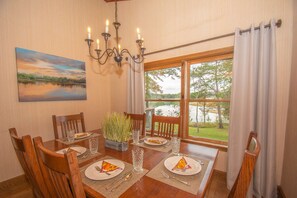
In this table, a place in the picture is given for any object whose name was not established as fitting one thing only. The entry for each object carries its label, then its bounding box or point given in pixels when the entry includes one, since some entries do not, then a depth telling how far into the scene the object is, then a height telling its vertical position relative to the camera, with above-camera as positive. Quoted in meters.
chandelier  1.34 +0.55
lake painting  1.86 +0.25
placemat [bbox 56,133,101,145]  1.39 -0.51
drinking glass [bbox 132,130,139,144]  1.40 -0.46
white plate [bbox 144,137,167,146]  1.34 -0.51
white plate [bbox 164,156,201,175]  0.85 -0.50
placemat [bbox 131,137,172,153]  1.25 -0.52
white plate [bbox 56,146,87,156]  1.13 -0.50
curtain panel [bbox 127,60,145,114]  2.54 +0.09
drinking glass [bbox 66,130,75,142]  1.43 -0.46
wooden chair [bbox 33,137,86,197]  0.54 -0.33
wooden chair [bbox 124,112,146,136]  1.93 -0.41
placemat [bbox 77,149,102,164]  1.03 -0.51
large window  2.01 +0.03
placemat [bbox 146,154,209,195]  0.72 -0.51
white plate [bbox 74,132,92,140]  1.54 -0.50
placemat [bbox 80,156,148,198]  0.69 -0.51
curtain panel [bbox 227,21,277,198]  1.52 -0.13
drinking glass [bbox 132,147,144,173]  0.86 -0.44
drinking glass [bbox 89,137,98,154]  1.12 -0.45
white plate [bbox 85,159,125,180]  0.79 -0.50
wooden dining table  0.68 -0.51
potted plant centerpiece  1.21 -0.34
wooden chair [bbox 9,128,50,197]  0.77 -0.40
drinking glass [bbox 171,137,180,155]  1.16 -0.45
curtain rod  1.51 +0.77
